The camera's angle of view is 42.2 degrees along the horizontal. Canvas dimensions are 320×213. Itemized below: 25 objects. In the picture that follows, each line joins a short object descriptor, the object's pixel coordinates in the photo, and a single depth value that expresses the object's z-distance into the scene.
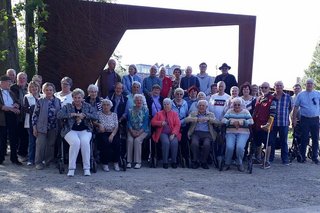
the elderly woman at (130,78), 8.15
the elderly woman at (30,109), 6.82
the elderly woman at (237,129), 7.05
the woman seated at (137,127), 7.02
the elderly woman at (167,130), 7.08
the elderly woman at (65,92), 6.91
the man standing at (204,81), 8.65
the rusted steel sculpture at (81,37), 8.71
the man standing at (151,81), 8.20
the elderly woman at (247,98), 7.72
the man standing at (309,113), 8.12
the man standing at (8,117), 6.68
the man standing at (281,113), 7.68
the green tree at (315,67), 43.72
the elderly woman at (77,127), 6.22
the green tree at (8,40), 8.30
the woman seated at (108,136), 6.63
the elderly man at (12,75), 7.42
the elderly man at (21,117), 7.00
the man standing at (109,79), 8.01
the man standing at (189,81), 8.47
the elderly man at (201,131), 7.21
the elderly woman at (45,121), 6.57
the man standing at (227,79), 8.47
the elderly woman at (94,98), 6.80
